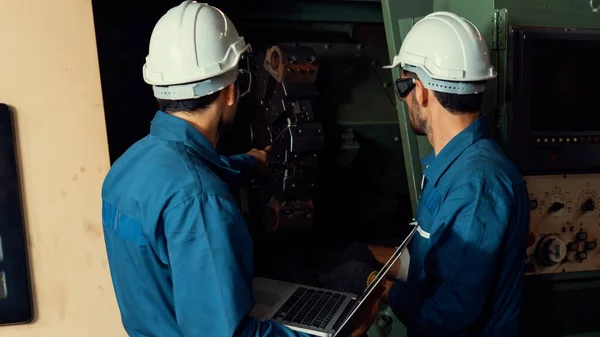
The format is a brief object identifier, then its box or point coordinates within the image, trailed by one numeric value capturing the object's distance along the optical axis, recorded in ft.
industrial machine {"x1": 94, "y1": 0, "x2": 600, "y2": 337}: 5.36
